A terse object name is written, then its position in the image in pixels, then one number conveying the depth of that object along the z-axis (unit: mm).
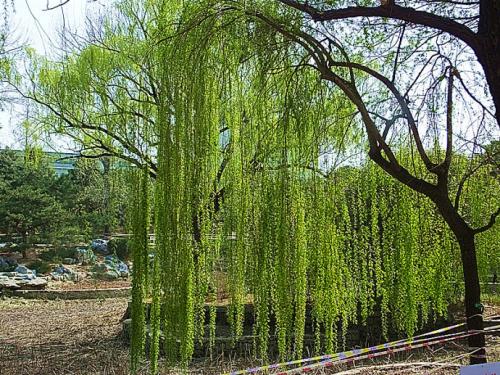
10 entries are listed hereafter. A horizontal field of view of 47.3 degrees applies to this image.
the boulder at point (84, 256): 13891
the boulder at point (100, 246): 14812
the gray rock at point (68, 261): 13812
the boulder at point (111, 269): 12990
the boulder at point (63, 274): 12633
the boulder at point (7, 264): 12773
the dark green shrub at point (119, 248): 14109
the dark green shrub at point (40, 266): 13062
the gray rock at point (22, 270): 12445
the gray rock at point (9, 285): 11125
